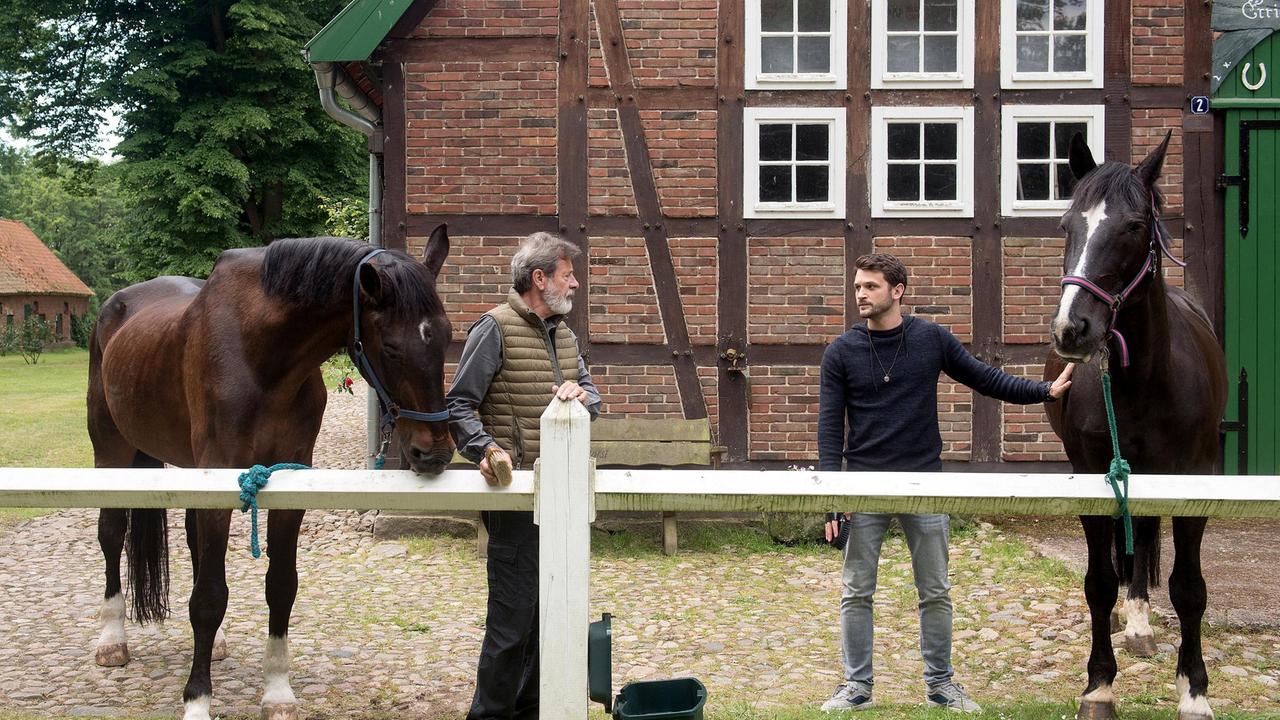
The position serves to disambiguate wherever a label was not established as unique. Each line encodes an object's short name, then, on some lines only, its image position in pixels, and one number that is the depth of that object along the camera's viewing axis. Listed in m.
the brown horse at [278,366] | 3.52
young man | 4.19
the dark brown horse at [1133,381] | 3.60
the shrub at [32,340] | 36.21
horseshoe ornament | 8.63
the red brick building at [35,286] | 44.75
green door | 8.59
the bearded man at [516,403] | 3.53
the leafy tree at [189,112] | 19.97
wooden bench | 8.30
